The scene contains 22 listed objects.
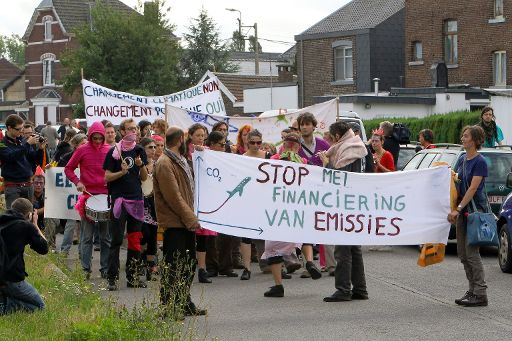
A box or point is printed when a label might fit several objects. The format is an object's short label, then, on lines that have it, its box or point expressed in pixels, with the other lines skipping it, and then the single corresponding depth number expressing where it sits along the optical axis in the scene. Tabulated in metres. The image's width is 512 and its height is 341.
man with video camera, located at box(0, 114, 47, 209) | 16.45
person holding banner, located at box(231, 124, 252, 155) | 17.19
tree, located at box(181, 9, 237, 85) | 80.12
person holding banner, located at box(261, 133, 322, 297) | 13.55
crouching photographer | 11.70
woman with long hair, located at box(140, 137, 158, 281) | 15.59
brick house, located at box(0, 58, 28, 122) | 104.69
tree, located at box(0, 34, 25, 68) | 197.12
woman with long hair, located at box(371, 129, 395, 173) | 20.30
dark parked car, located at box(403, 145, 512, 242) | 18.95
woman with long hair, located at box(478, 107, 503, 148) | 21.42
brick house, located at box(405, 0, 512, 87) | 49.53
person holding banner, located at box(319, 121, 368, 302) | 13.05
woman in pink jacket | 15.33
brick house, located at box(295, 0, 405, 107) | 56.91
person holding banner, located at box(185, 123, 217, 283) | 15.34
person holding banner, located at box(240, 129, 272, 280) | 15.31
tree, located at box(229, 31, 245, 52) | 117.88
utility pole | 69.44
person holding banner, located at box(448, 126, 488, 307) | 12.58
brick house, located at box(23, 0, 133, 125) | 89.75
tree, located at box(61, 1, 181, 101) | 63.97
